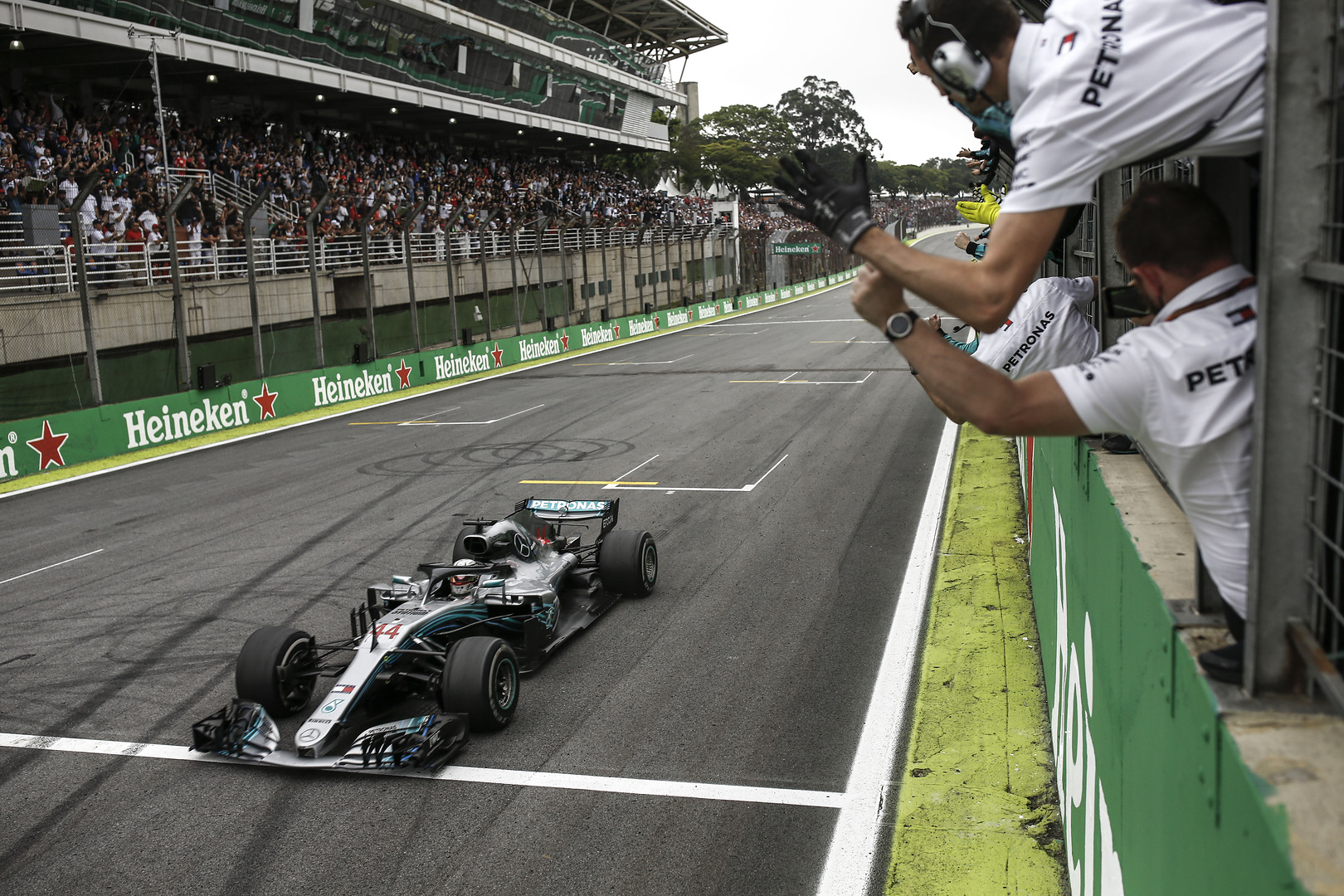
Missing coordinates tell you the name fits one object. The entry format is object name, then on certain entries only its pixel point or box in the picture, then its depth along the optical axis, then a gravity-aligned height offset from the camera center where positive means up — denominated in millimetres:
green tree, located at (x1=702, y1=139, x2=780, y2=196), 83250 +8103
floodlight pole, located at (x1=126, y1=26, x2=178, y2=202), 20706 +4520
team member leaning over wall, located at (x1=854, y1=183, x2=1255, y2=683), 2000 -242
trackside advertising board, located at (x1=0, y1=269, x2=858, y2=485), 14508 -1891
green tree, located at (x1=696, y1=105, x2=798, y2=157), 93312 +12443
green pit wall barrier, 1774 -1091
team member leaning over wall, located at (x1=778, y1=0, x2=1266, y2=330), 1979 +262
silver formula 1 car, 5621 -2187
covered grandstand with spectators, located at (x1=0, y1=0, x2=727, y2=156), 24391 +6671
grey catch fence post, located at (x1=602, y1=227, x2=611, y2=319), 33969 -342
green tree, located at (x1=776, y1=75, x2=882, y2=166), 124750 +17407
